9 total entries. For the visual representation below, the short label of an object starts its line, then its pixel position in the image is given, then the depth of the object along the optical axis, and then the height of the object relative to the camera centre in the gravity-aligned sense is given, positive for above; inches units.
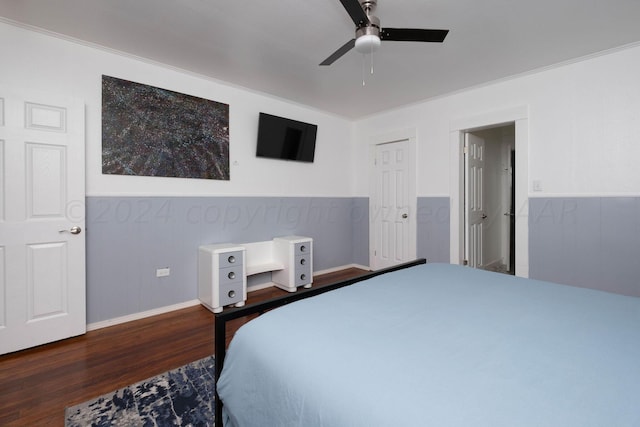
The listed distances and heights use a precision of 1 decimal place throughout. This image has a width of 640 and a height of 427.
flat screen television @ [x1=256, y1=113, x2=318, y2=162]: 145.6 +39.3
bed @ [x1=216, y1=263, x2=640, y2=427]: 27.0 -17.3
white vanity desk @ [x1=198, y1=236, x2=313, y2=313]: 117.9 -24.4
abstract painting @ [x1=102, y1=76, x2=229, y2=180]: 105.7 +32.1
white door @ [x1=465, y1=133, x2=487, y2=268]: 148.2 +6.6
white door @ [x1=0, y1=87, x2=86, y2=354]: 86.3 -1.5
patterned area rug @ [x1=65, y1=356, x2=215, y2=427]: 60.4 -41.9
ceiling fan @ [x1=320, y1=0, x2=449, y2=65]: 72.3 +44.9
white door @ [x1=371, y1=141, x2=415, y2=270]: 167.9 +4.0
